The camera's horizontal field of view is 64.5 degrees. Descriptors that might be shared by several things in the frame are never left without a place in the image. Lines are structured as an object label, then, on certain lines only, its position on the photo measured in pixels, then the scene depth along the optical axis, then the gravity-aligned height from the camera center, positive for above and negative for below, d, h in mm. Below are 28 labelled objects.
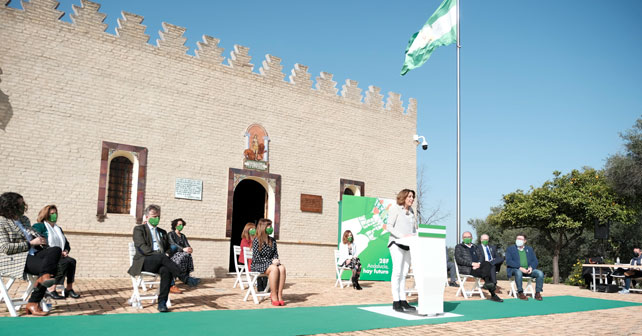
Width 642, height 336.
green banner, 14609 -172
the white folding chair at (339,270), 12086 -1074
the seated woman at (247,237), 10602 -300
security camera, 17453 +3057
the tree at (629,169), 20031 +2614
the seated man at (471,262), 10086 -659
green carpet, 5375 -1211
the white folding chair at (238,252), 10125 -640
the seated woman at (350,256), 11977 -753
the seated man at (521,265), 10695 -719
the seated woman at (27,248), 5961 -378
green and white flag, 15008 +5753
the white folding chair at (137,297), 7092 -1115
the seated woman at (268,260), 8125 -604
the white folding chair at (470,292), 10297 -1254
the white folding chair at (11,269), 5910 -625
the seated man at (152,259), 6914 -538
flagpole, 13070 +1998
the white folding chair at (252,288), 8289 -1078
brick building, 11188 +2128
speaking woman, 7289 -78
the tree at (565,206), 23766 +1301
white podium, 7199 -537
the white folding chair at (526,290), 11070 -1321
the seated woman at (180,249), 9773 -556
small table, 13394 -888
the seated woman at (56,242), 7715 -400
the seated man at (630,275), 13707 -1084
